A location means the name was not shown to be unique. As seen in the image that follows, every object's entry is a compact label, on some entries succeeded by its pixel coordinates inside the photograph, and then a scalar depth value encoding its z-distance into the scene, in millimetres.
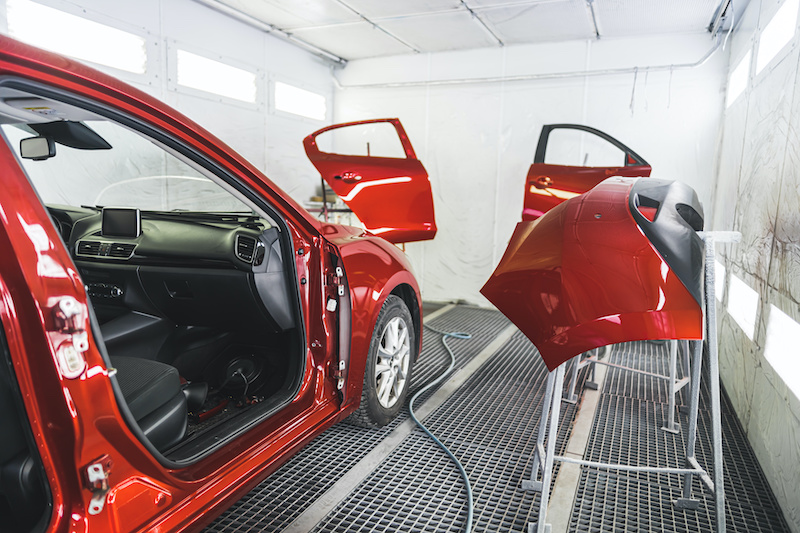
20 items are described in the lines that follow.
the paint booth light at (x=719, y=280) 3842
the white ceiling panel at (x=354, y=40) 5184
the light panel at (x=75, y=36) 3238
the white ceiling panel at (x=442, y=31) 4832
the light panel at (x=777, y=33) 2630
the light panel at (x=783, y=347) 2061
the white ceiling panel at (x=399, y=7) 4363
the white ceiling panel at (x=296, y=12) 4434
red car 1065
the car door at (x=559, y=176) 4227
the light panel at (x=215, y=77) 4453
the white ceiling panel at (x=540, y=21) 4432
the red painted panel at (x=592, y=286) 1468
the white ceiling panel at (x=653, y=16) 4234
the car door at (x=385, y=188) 3838
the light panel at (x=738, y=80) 3877
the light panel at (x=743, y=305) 2846
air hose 2024
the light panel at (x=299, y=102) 5633
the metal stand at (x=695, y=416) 1682
